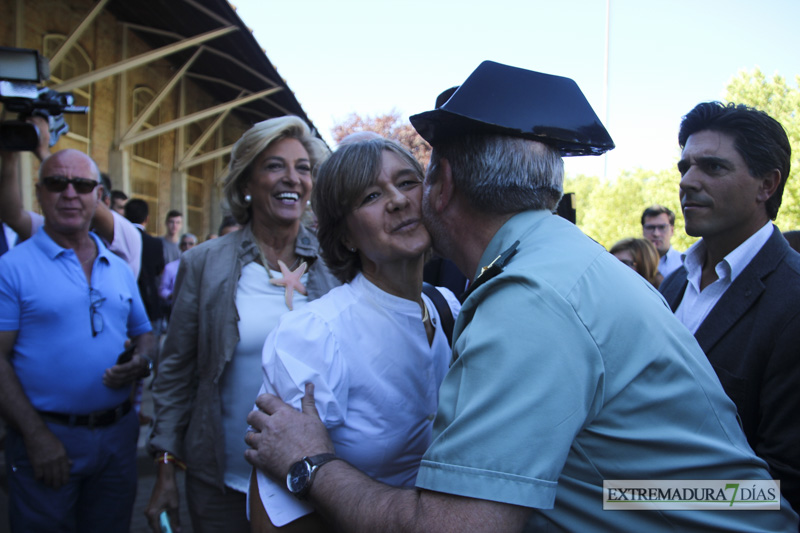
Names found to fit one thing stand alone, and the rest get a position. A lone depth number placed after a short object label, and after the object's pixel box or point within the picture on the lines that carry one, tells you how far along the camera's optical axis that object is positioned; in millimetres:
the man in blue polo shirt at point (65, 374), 2641
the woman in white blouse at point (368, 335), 1560
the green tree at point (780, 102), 16391
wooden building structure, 8677
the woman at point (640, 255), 5027
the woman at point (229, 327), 2359
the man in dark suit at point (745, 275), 1761
